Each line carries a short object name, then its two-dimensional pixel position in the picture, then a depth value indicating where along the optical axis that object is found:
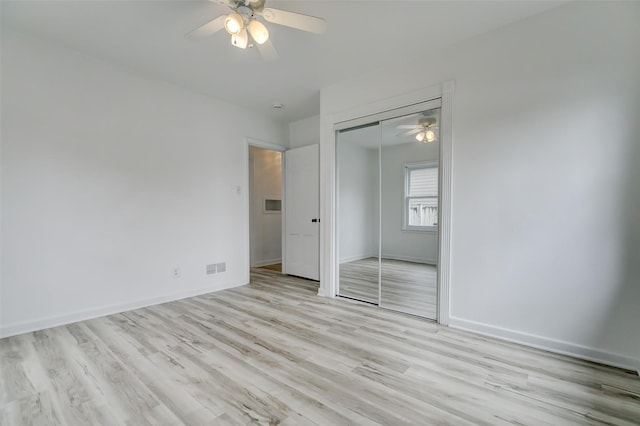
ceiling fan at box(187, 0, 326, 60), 1.93
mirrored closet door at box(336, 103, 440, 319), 3.03
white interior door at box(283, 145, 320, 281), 4.52
